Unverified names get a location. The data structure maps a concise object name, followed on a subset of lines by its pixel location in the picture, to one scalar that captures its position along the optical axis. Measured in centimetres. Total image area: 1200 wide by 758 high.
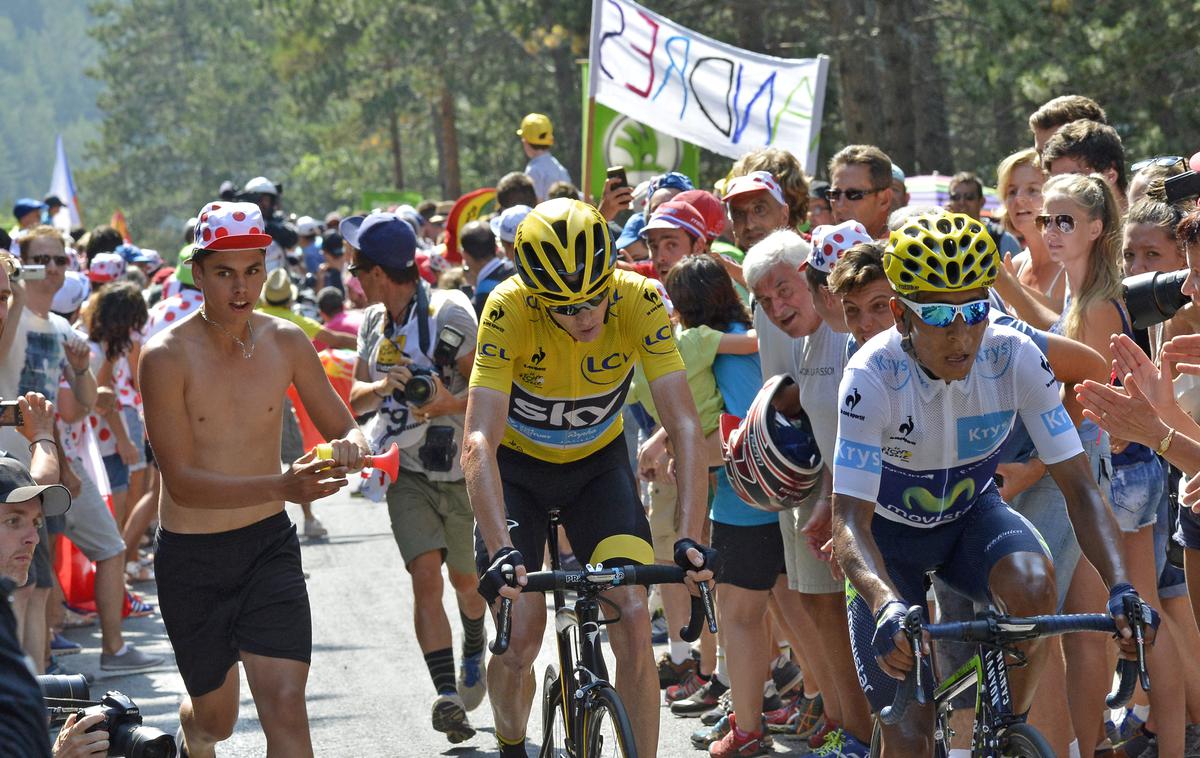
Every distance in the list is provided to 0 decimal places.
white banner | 2341
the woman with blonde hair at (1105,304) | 1220
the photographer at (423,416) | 1520
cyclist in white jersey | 920
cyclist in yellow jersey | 1062
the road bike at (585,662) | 995
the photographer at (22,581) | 476
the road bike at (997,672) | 830
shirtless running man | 1121
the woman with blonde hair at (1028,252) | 1345
